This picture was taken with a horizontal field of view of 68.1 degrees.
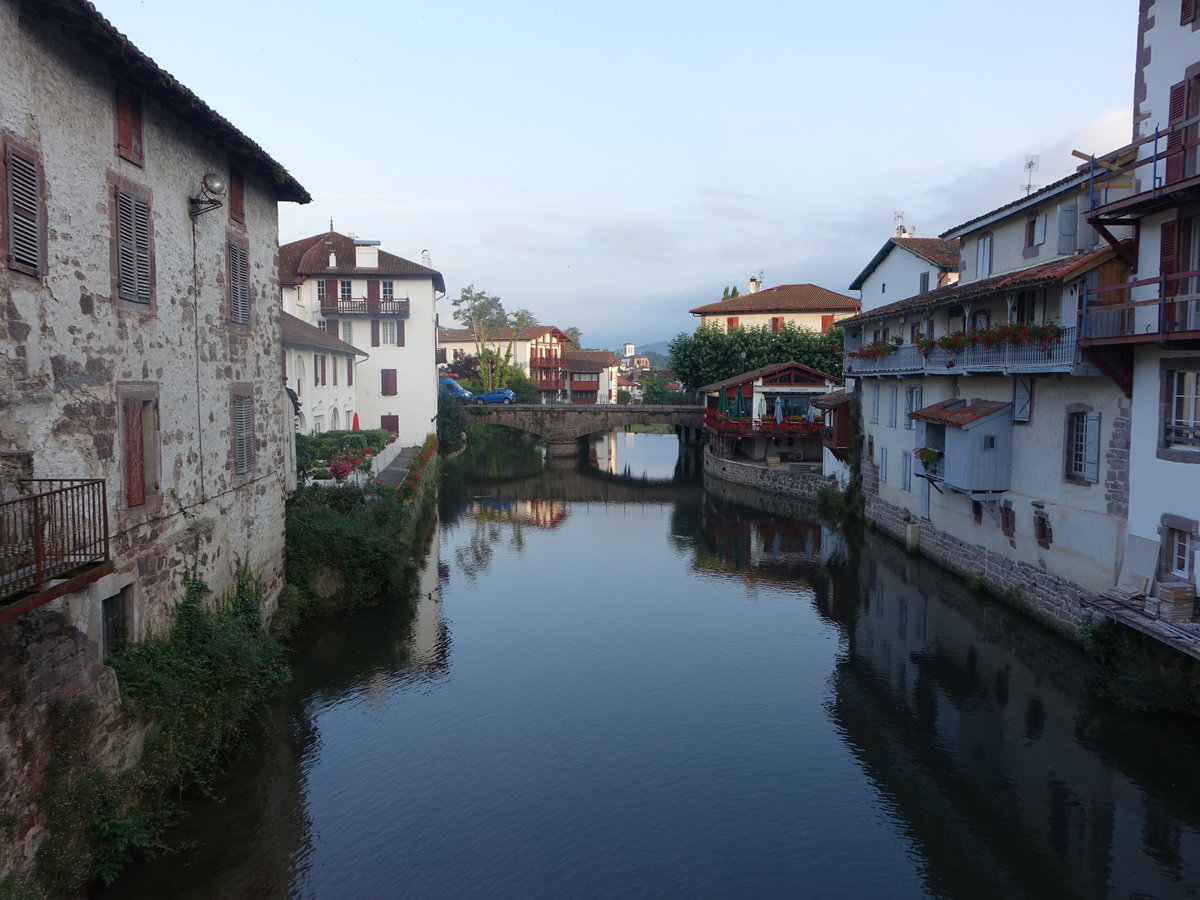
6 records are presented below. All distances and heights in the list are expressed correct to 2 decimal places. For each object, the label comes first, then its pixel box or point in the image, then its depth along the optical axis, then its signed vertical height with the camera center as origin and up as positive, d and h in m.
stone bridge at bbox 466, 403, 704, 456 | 59.88 -1.11
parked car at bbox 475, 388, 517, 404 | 70.88 +0.35
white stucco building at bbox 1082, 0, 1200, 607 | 15.72 +1.78
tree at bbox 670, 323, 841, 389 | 57.84 +3.46
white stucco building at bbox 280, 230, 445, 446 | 49.69 +4.80
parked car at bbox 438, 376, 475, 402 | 64.81 +0.83
